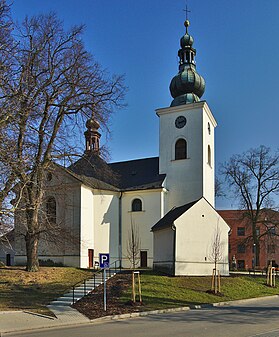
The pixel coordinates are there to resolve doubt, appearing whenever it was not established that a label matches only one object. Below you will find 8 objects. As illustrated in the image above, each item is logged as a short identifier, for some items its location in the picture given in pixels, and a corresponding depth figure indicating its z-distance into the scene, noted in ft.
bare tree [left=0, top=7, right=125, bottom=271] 57.06
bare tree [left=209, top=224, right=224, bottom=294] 90.91
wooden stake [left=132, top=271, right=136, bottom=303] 58.03
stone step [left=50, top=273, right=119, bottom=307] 60.64
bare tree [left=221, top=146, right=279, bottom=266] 137.69
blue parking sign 54.03
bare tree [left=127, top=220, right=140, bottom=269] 113.68
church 99.50
